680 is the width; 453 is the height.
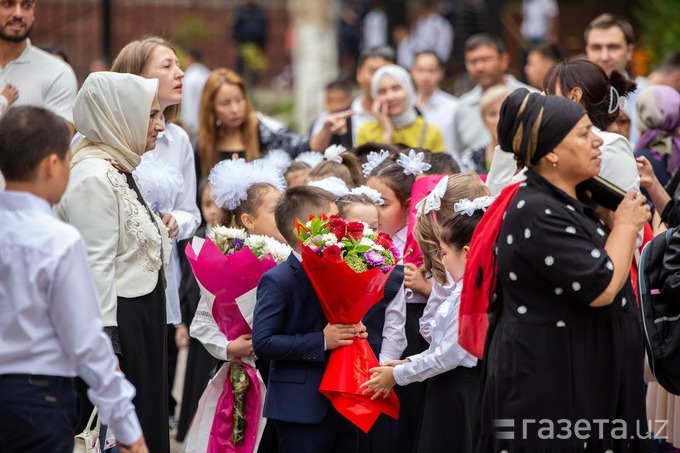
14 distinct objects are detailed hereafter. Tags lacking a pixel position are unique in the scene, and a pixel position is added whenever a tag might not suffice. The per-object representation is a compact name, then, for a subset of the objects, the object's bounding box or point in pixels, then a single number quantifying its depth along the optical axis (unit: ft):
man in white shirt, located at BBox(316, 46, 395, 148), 61.41
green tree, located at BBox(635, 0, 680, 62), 111.96
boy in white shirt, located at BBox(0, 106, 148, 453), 23.49
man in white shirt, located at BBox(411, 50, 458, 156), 65.62
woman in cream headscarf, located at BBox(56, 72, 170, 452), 31.45
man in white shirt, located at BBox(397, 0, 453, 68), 135.64
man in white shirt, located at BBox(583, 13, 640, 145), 54.39
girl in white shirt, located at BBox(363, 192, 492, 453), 31.37
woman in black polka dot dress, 25.61
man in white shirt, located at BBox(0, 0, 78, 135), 46.52
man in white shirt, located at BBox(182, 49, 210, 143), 96.93
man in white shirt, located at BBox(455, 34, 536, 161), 63.53
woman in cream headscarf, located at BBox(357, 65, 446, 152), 55.62
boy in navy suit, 31.73
